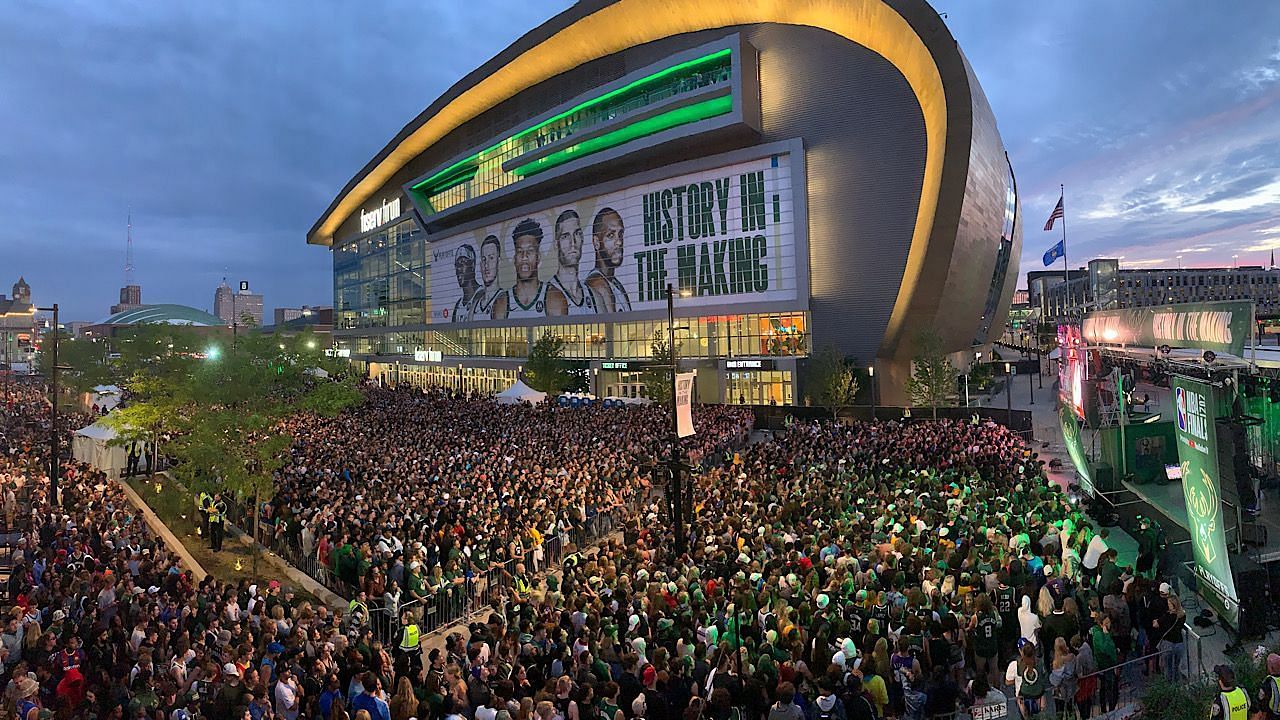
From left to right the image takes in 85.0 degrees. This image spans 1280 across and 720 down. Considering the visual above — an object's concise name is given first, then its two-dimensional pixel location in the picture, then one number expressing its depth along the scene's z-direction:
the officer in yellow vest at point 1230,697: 6.04
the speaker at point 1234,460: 9.29
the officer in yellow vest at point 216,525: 18.66
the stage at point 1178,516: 9.85
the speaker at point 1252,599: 9.16
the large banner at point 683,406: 13.68
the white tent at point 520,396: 37.91
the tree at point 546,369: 48.75
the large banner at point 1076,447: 17.50
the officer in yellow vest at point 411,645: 9.73
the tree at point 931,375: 35.56
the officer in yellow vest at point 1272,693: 6.03
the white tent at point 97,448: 25.50
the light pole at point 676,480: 12.70
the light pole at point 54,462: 19.58
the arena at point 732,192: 39.69
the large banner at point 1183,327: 9.78
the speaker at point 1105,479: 16.48
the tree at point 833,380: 36.25
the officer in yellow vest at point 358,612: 10.92
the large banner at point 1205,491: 9.17
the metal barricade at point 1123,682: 8.17
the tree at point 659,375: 38.44
